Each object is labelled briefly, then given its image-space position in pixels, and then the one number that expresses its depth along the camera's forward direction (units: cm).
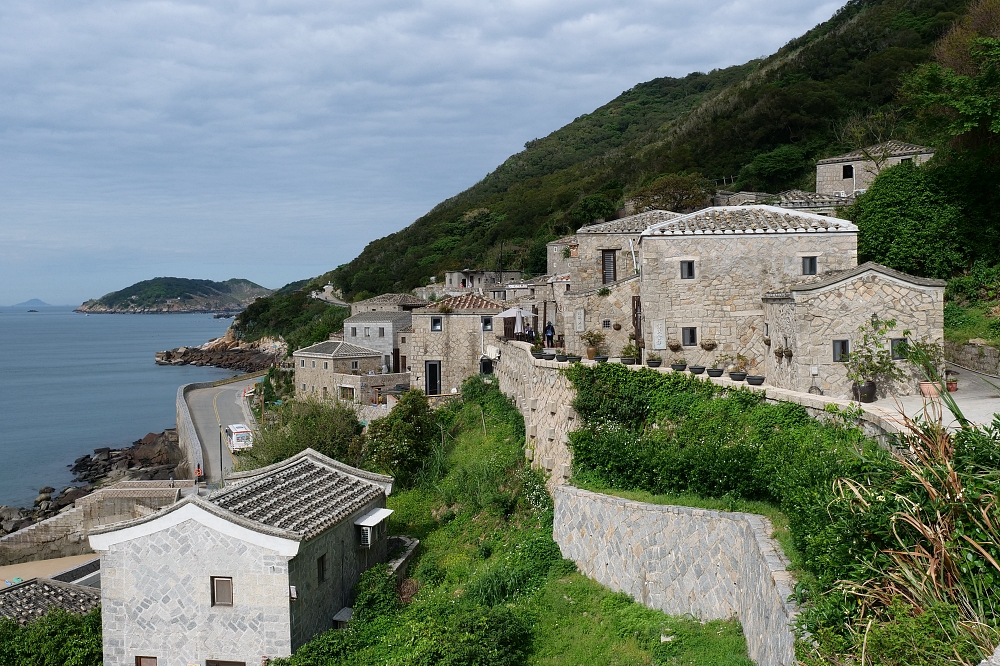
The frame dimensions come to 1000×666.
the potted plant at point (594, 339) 2405
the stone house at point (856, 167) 3419
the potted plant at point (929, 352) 1569
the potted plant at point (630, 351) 2238
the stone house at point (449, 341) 3259
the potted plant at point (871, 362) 1617
